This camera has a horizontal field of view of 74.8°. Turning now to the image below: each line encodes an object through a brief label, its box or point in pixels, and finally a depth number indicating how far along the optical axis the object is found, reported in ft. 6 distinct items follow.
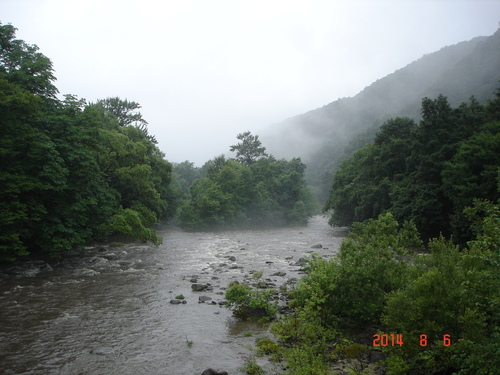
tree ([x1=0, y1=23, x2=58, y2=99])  72.33
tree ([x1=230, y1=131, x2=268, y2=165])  289.74
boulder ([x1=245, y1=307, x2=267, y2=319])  43.91
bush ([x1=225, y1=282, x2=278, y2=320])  43.70
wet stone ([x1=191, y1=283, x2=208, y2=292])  58.07
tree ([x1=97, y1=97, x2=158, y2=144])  219.00
